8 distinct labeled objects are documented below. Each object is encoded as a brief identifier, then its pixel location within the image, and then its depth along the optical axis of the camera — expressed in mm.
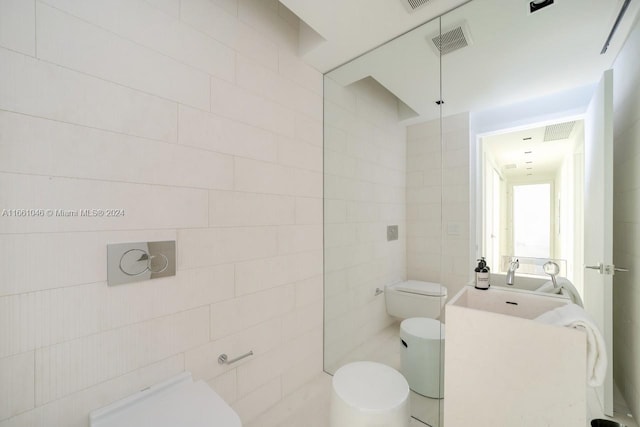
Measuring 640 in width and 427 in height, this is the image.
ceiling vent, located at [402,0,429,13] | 1445
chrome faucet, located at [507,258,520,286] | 1393
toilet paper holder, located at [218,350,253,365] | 1436
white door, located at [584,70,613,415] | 1280
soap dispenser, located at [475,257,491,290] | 1456
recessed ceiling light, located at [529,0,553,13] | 1327
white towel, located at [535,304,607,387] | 961
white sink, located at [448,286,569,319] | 1316
